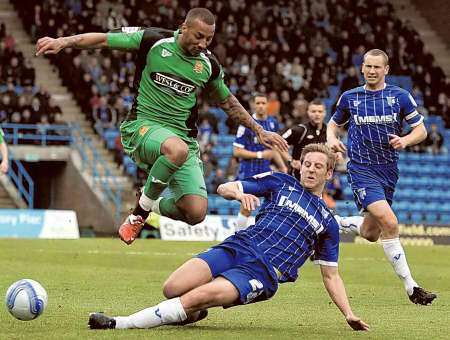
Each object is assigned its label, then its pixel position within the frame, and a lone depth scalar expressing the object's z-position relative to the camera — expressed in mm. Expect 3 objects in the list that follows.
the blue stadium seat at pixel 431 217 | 31841
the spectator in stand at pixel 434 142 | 33969
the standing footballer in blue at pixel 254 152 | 18562
